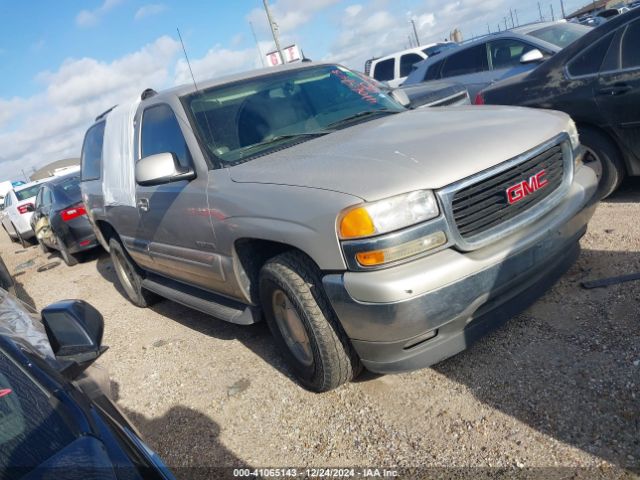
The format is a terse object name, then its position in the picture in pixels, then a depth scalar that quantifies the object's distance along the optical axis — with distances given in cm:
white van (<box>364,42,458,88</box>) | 1198
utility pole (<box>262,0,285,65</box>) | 1452
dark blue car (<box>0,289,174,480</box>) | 138
